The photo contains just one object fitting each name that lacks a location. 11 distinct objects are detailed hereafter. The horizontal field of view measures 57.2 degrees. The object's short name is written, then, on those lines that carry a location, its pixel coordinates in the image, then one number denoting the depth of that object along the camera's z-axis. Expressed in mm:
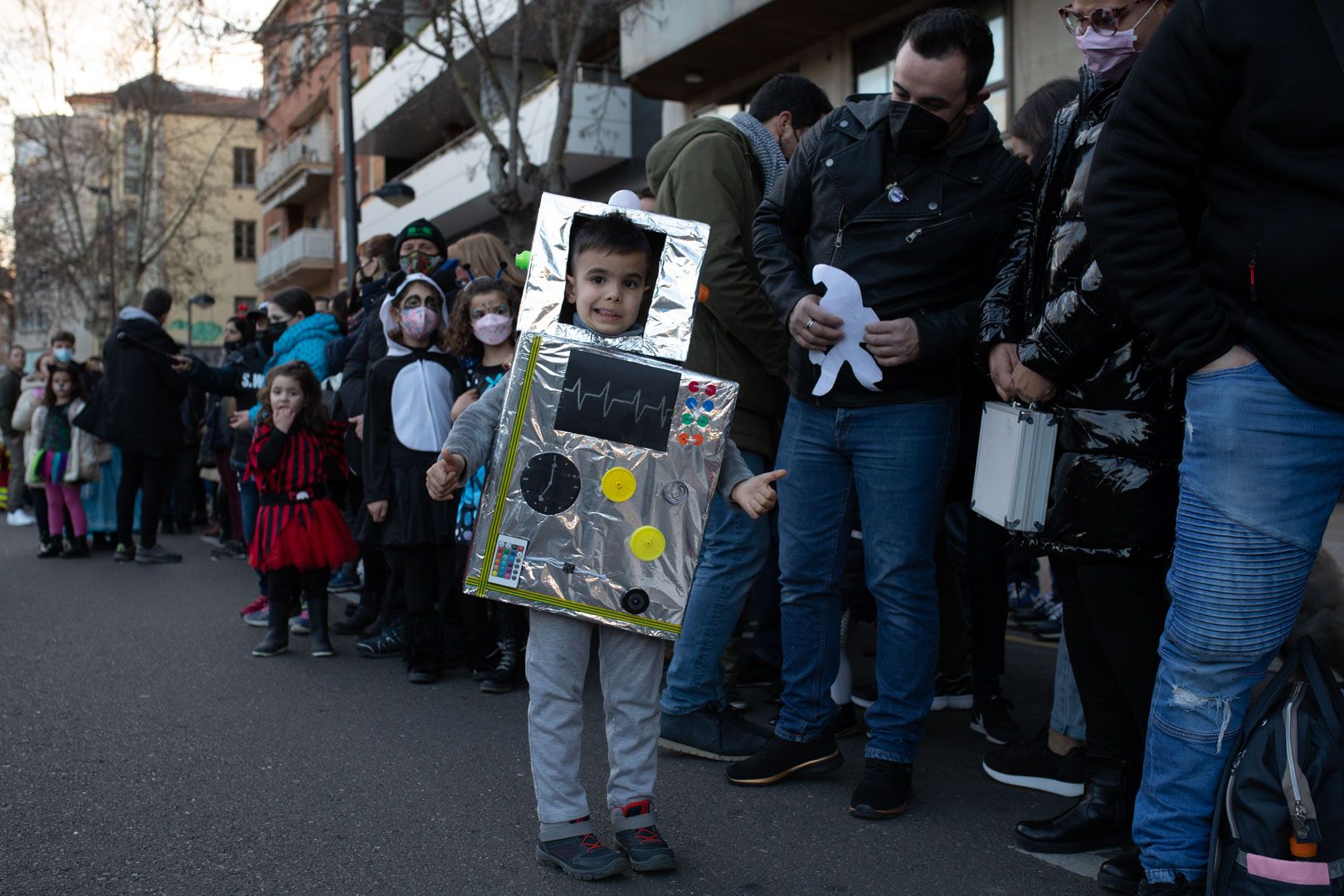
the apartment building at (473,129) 20188
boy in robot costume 3150
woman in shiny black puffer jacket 2975
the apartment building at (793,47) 11734
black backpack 2414
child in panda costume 5539
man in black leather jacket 3535
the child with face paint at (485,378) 5422
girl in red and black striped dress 6039
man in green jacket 4184
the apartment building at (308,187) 36438
